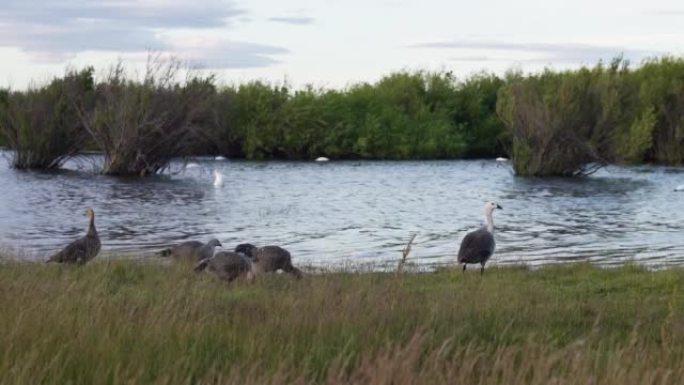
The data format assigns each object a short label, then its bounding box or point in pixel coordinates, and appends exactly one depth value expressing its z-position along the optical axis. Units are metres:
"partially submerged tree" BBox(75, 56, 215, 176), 44.91
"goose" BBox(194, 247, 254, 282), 12.61
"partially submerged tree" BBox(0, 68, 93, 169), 47.62
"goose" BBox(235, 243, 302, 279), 14.07
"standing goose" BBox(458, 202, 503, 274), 15.70
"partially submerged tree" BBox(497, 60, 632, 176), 46.53
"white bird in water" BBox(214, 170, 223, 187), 39.41
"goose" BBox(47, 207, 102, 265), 14.42
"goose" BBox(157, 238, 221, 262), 15.27
